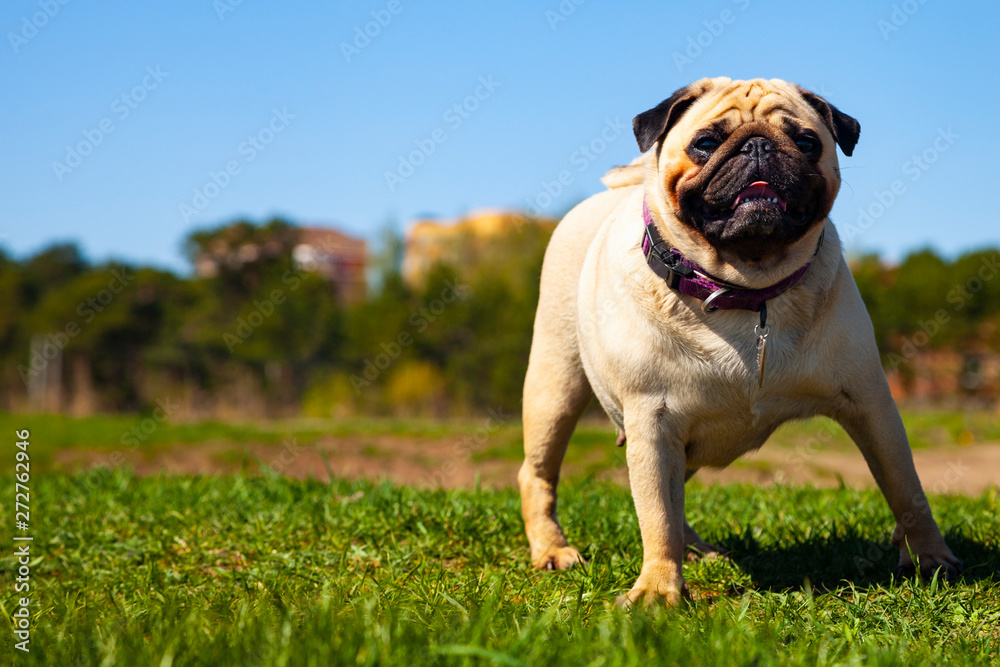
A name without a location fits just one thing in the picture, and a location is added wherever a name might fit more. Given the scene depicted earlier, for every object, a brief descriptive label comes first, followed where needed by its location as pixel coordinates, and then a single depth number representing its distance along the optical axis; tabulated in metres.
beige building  30.67
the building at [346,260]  63.75
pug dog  2.81
